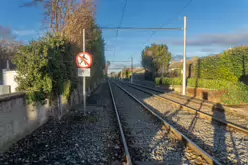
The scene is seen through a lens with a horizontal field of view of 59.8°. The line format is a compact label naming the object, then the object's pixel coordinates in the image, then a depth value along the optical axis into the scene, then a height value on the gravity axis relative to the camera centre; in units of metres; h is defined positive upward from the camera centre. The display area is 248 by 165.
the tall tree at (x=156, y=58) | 55.15 +4.52
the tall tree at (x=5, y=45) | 47.28 +6.84
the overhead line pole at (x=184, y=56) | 18.81 +1.62
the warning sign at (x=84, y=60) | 9.58 +0.65
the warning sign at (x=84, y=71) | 9.77 +0.14
